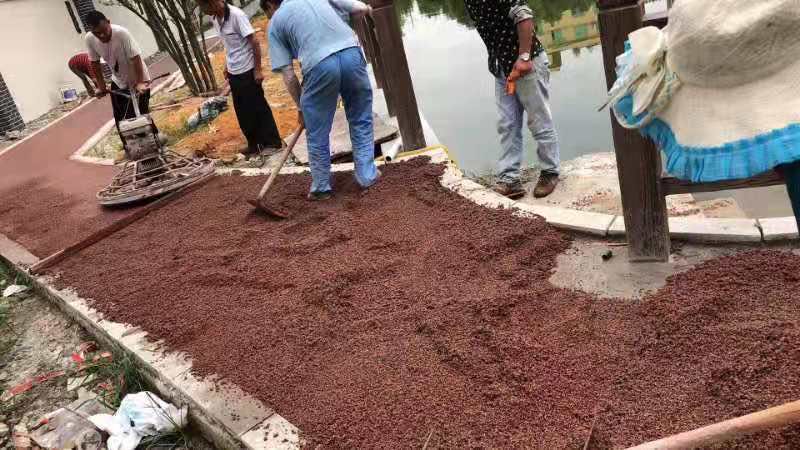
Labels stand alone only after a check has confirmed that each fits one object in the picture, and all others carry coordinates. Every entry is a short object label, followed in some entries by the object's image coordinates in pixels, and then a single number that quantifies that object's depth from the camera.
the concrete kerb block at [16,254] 5.27
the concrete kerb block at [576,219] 3.54
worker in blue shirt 4.58
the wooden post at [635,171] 2.81
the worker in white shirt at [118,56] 6.65
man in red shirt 10.17
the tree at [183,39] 10.26
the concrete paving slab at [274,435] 2.47
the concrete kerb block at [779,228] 2.97
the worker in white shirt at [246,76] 6.24
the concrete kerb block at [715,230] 3.07
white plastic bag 2.89
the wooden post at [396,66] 5.32
